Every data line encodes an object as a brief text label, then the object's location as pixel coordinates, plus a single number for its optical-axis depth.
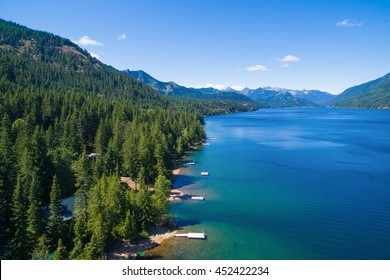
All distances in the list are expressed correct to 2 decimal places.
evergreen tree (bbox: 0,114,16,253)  34.22
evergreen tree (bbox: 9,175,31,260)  30.72
